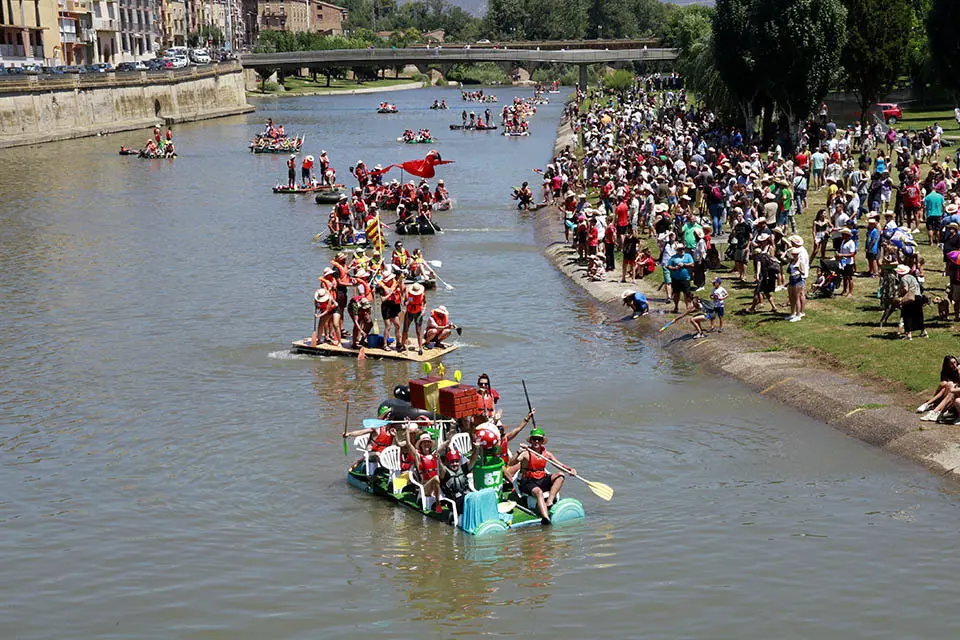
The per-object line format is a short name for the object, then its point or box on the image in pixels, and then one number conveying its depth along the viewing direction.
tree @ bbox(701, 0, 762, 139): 50.41
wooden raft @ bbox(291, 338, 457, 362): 24.52
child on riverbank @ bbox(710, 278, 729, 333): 25.16
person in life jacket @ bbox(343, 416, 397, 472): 17.52
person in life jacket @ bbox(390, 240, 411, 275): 27.73
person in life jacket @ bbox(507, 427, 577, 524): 16.11
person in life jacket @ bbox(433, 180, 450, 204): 48.66
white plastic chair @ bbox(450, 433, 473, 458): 16.83
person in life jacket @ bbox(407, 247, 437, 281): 31.02
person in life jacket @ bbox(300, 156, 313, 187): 53.84
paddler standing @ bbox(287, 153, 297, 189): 53.75
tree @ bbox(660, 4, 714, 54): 71.80
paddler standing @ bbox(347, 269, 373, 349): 24.69
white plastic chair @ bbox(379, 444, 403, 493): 17.17
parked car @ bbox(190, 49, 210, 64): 118.88
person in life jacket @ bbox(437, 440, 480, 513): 16.28
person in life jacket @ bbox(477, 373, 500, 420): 17.48
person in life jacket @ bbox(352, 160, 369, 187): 47.78
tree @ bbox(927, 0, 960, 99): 50.88
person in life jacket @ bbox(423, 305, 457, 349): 25.00
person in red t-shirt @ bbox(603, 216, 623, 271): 32.78
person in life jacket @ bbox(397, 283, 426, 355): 24.36
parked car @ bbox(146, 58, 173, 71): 99.44
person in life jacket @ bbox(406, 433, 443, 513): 16.64
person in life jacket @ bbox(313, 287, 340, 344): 24.75
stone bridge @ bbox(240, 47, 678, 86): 135.50
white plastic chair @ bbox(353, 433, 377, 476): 17.58
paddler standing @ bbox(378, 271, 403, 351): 24.30
